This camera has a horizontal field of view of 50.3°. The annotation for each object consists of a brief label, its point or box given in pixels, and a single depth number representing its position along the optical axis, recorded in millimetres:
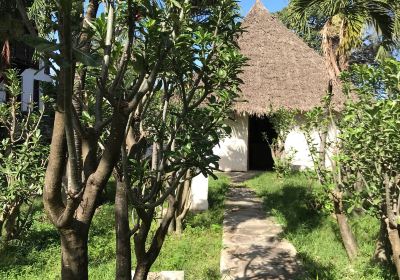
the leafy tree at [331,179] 5426
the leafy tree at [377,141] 3402
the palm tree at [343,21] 6277
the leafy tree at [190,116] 2387
